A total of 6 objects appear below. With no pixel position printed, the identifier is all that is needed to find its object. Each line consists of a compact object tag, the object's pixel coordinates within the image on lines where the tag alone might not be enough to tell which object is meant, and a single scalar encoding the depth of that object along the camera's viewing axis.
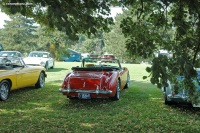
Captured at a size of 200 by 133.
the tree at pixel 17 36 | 41.84
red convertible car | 7.04
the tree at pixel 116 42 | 44.61
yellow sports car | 7.63
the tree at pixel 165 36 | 3.17
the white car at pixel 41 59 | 17.43
